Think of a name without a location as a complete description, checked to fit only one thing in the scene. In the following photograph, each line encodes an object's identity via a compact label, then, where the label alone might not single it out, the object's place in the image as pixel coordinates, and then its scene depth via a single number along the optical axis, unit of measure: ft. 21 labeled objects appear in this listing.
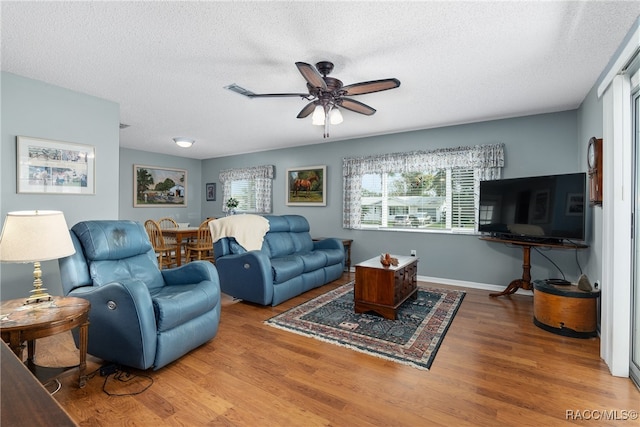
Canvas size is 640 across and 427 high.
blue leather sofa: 11.62
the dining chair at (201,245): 16.94
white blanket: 12.75
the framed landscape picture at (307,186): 19.01
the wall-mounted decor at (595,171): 8.39
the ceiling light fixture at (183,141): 17.46
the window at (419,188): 14.30
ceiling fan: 7.70
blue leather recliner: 6.79
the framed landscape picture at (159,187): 21.25
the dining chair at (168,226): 18.14
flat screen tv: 10.48
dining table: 17.13
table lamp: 6.06
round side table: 5.44
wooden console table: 11.38
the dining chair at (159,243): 16.52
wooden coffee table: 10.22
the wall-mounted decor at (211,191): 24.54
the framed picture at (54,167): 9.52
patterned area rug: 8.20
